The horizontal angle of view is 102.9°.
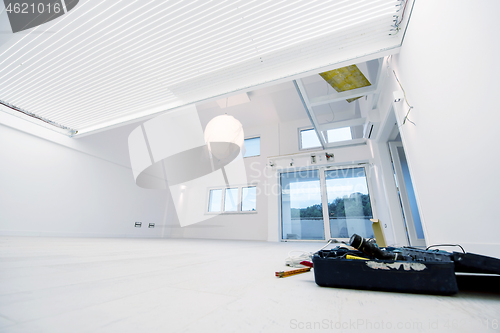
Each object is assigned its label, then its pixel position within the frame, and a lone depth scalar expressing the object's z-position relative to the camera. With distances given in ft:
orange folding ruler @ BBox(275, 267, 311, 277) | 3.00
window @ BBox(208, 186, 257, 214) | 20.08
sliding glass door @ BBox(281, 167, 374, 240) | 15.62
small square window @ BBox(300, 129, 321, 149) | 19.68
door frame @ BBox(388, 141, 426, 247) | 9.40
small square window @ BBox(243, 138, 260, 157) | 21.72
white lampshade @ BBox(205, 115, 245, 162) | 10.00
